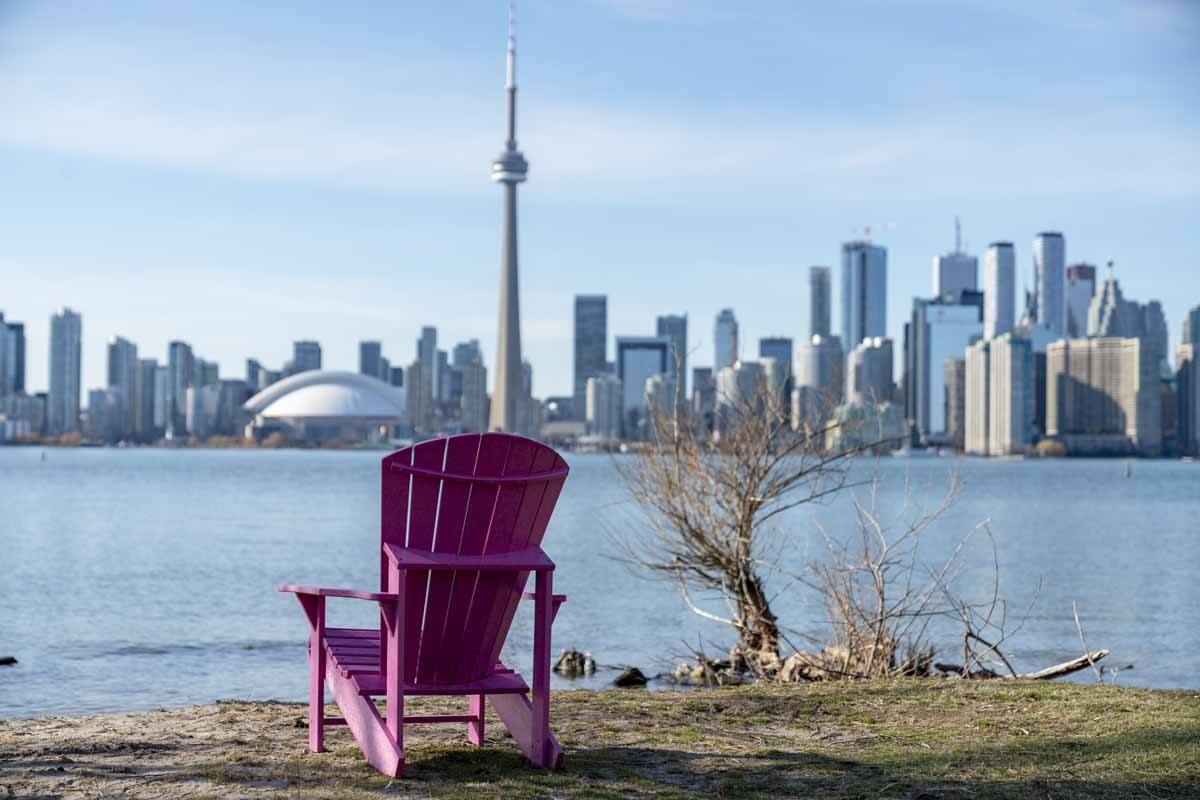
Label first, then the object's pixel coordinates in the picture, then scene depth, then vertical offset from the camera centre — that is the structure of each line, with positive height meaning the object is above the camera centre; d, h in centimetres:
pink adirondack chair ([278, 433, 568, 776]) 511 -62
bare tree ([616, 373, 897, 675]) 1050 -53
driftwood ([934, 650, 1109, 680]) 871 -159
